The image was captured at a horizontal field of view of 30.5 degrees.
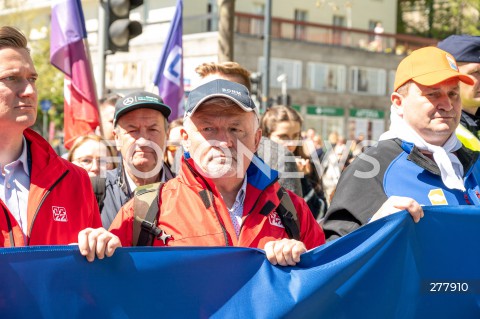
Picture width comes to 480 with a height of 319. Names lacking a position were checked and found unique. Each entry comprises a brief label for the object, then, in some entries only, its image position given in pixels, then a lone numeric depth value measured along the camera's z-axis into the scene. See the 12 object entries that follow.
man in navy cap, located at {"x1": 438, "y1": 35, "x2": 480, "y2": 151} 4.93
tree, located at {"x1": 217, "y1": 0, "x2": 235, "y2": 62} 12.32
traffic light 9.84
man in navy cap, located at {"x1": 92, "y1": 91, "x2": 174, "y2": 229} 5.02
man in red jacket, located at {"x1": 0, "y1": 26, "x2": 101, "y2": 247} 3.33
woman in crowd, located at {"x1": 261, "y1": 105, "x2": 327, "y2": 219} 7.00
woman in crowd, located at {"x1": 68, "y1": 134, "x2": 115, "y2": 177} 6.07
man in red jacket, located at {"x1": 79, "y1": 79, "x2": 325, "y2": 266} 3.44
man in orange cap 3.74
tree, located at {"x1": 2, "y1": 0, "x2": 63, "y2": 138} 37.22
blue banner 3.11
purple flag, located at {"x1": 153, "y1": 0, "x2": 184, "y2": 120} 9.48
